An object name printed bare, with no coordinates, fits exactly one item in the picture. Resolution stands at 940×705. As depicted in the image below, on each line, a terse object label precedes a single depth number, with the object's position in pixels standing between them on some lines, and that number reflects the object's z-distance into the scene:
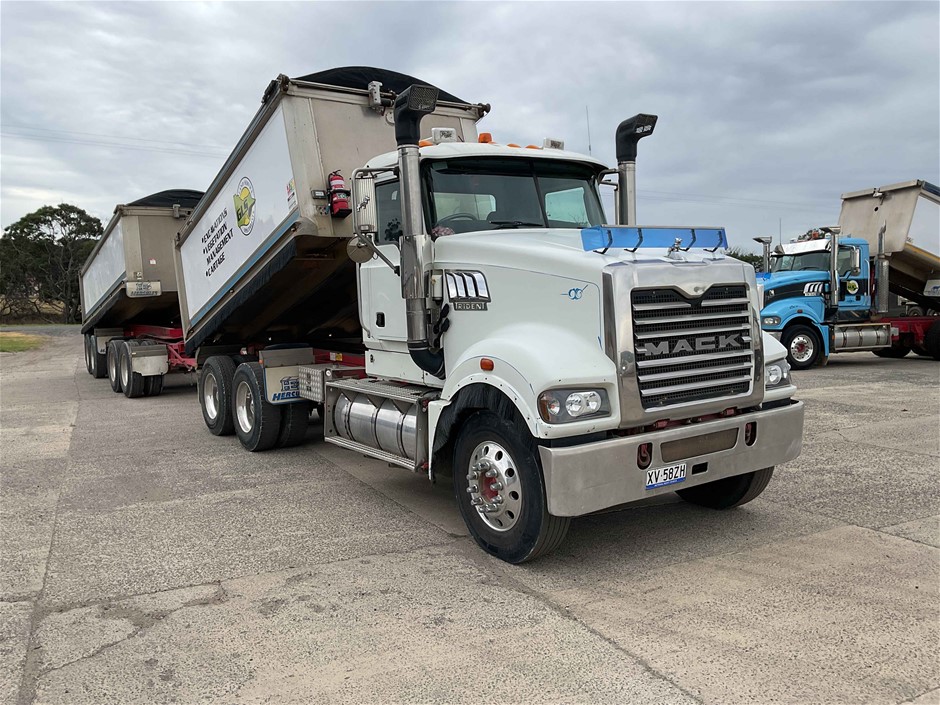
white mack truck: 4.20
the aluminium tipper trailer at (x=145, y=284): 13.36
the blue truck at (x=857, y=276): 15.22
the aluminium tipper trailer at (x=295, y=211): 6.63
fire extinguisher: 6.58
